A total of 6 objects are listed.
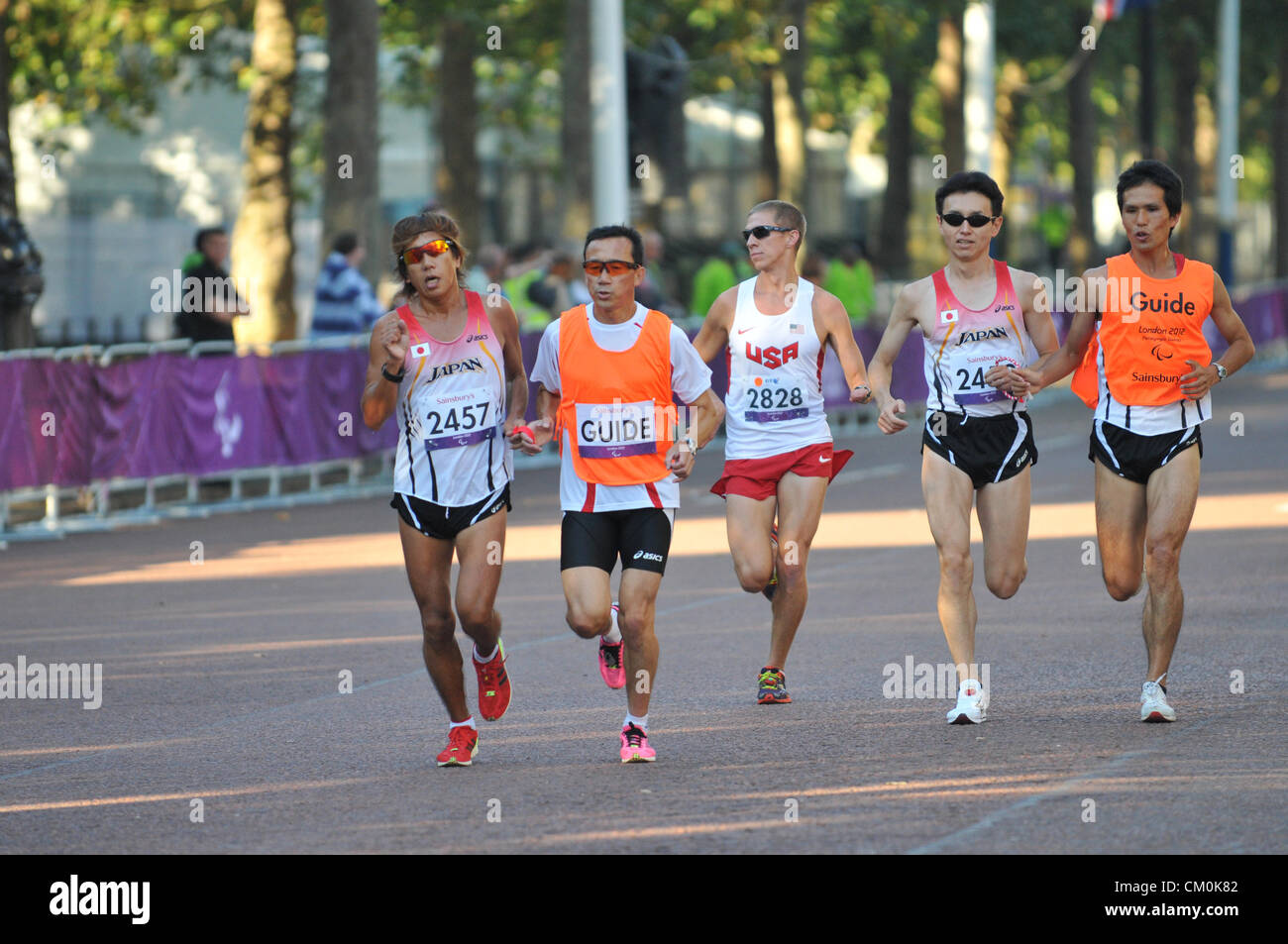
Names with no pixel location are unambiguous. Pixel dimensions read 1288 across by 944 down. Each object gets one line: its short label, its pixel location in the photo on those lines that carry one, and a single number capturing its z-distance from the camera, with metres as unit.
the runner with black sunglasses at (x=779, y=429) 9.25
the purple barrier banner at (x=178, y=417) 15.75
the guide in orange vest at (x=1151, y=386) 8.52
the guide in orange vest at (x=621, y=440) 7.98
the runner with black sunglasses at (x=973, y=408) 8.70
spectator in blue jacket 19.56
